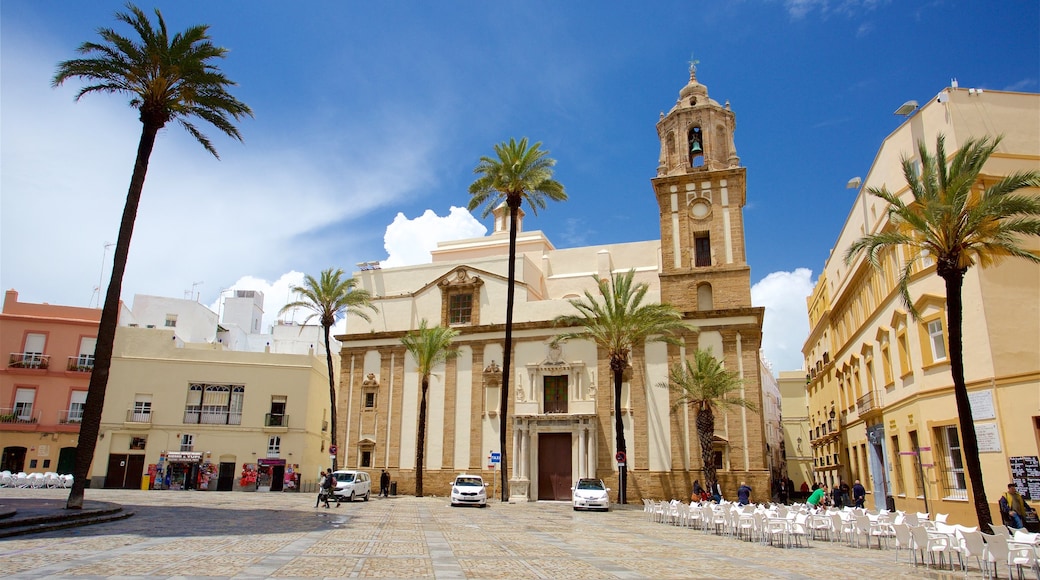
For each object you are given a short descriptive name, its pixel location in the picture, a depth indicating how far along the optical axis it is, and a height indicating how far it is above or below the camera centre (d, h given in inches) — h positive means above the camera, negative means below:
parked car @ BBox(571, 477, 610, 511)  1143.6 -26.6
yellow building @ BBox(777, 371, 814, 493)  2511.1 +189.0
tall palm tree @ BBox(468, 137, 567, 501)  1363.2 +562.3
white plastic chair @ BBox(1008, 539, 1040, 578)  430.3 -43.4
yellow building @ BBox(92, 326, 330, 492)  1616.6 +141.8
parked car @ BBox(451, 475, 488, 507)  1172.5 -18.2
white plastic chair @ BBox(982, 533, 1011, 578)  432.5 -39.7
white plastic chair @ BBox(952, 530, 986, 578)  446.0 -37.7
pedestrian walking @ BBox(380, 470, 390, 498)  1450.5 -7.1
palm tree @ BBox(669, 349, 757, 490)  1232.2 +153.8
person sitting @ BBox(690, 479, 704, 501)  1088.2 -17.2
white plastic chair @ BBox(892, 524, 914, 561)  531.0 -37.4
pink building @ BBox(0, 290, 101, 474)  1589.6 +221.9
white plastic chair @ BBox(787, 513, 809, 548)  639.1 -39.3
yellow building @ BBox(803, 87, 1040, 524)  785.6 +158.2
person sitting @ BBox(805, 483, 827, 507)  873.5 -17.4
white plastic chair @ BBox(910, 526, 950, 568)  489.7 -39.4
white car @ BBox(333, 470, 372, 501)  1212.7 -6.1
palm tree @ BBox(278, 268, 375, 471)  1573.6 +400.0
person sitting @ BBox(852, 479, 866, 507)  1083.9 -16.9
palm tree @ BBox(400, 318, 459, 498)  1485.0 +265.8
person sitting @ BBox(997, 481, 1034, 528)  641.4 -20.4
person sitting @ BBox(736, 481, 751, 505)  1034.9 -17.4
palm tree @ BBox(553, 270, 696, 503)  1294.3 +282.6
